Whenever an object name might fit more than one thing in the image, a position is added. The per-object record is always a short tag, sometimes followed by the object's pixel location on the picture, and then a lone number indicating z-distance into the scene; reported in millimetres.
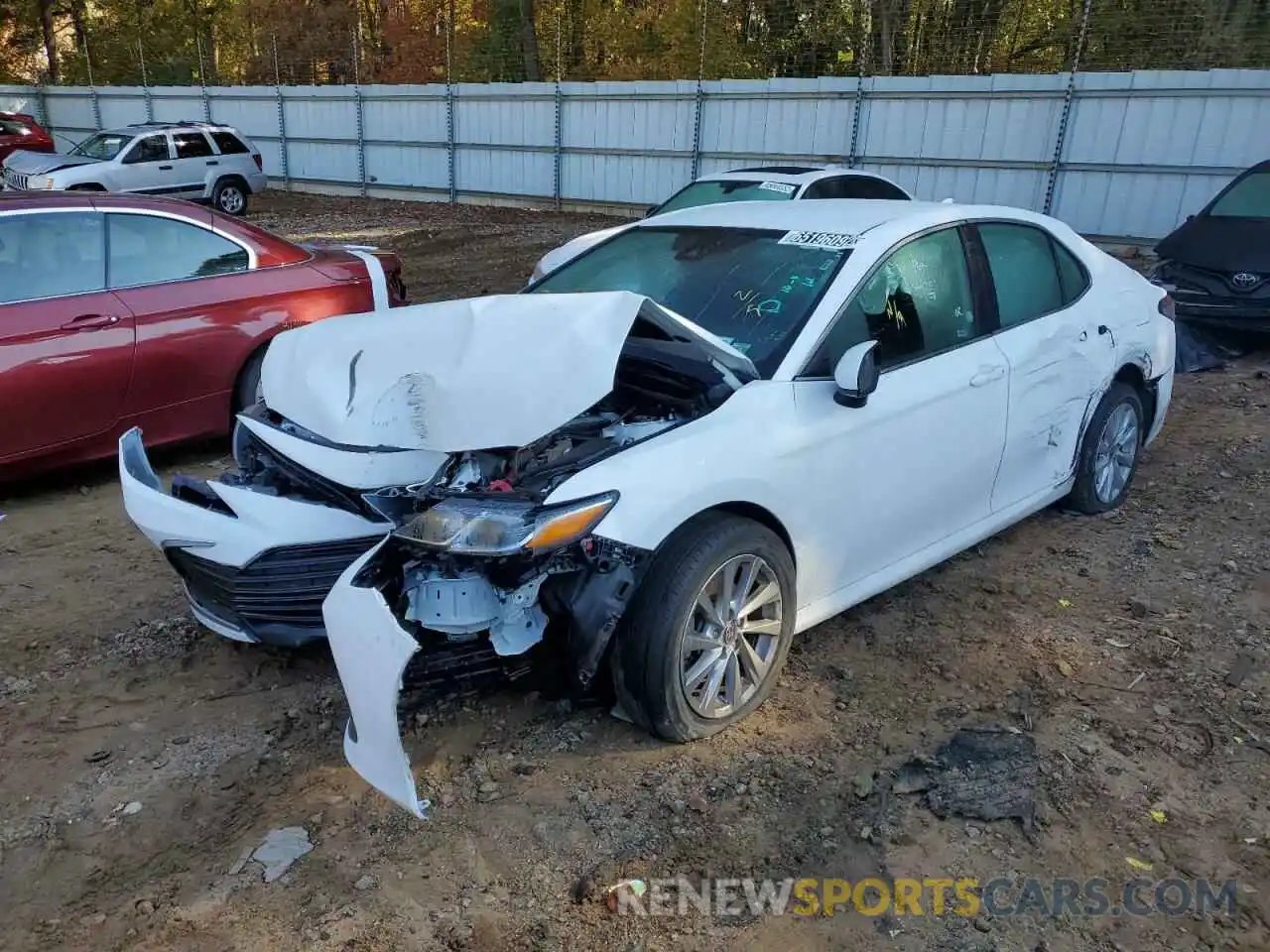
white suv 15625
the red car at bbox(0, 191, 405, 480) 4797
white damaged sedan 2793
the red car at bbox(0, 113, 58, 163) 19953
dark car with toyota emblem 7973
